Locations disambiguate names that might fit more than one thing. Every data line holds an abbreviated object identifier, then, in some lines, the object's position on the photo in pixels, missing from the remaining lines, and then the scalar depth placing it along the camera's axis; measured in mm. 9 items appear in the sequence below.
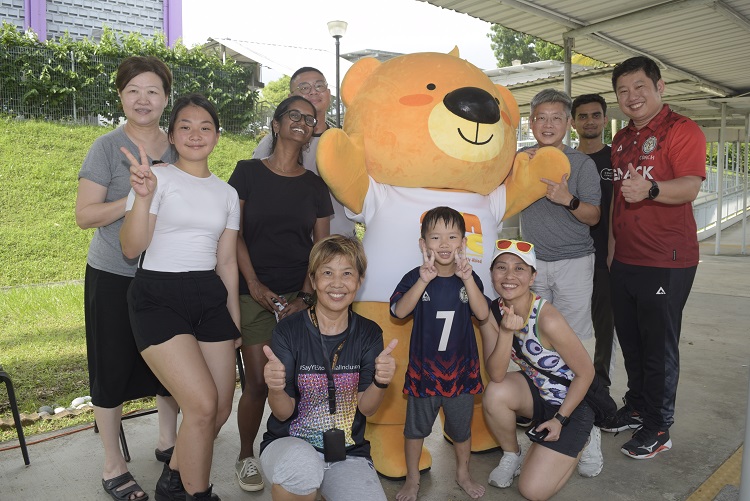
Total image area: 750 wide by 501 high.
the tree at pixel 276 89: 42250
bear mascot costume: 3072
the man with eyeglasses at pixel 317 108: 3574
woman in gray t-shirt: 2775
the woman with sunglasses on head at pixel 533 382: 2959
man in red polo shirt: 3381
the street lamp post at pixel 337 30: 11164
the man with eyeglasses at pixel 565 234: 3568
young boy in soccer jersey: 2799
